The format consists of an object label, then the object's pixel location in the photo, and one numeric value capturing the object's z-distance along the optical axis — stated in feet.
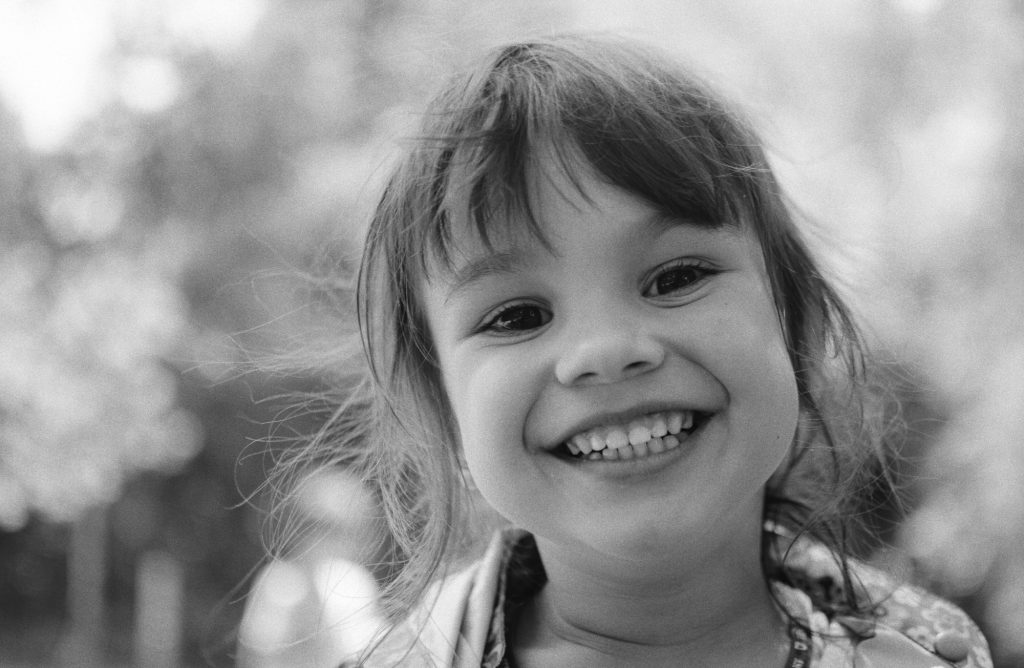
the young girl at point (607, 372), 2.22
